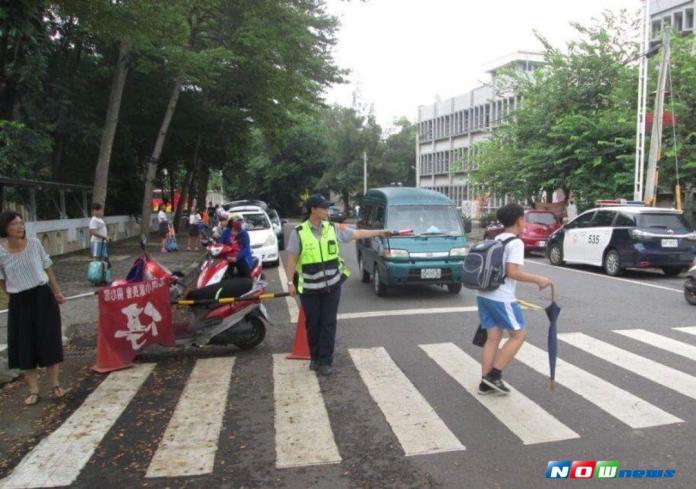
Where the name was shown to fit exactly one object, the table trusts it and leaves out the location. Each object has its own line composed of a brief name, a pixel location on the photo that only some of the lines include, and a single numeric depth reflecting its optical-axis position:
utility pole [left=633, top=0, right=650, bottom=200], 19.22
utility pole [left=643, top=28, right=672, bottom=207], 18.47
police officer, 6.38
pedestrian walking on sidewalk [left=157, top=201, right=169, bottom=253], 21.97
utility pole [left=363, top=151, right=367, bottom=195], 55.38
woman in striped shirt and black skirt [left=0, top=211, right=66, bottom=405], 5.66
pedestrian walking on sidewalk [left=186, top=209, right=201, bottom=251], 23.20
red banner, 6.91
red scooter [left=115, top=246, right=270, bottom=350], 7.42
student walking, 5.34
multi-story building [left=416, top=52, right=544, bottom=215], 51.62
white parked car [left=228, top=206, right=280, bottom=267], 16.77
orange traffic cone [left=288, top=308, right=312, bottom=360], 7.15
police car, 13.91
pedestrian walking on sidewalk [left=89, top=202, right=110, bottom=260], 13.94
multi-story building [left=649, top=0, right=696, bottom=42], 38.72
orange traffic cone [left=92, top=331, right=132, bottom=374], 6.88
